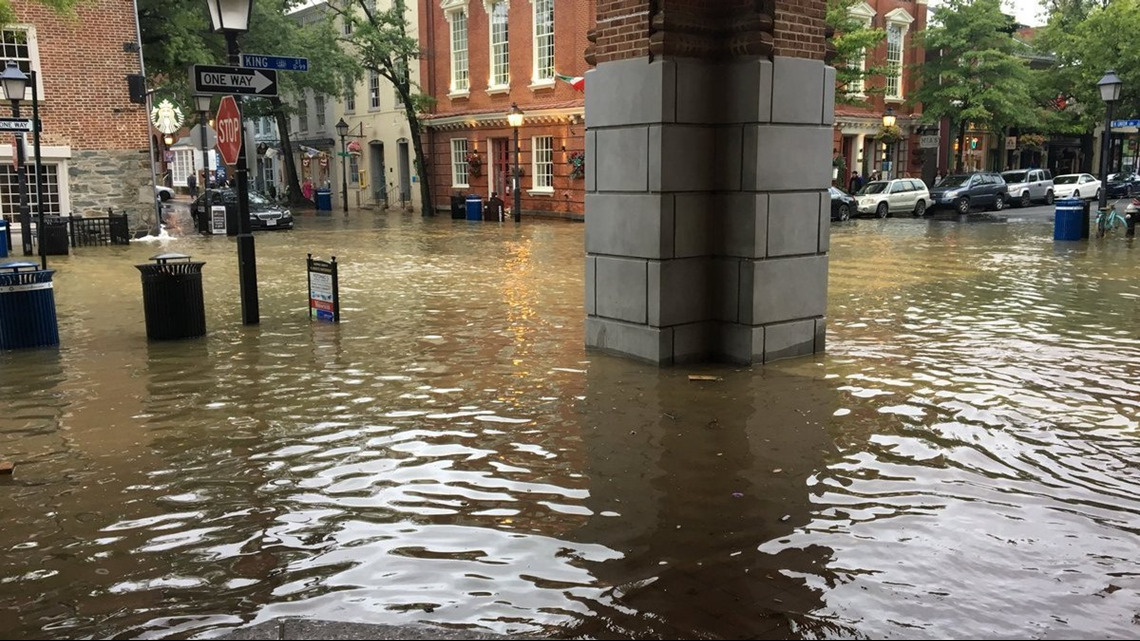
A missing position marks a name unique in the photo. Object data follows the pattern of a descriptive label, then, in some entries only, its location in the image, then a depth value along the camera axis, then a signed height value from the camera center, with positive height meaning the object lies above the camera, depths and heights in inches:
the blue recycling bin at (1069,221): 834.2 -36.9
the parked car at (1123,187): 1774.1 -14.9
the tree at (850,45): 1244.5 +186.1
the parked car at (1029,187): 1491.1 -10.5
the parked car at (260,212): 1128.9 -28.5
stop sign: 435.8 +28.0
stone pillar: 323.6 +3.9
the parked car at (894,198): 1289.4 -22.3
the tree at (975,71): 1455.5 +175.8
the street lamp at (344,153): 1638.8 +66.5
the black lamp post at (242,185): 407.8 +1.8
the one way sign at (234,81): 385.1 +45.7
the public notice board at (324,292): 440.5 -49.7
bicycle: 852.6 -37.7
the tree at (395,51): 1384.1 +206.5
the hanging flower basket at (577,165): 1255.5 +27.4
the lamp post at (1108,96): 783.7 +70.2
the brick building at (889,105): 1508.4 +128.0
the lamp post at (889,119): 1462.8 +99.7
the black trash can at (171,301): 394.3 -47.3
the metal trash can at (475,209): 1309.1 -31.7
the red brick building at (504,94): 1282.0 +138.4
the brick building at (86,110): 947.3 +84.8
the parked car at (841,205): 1222.3 -30.2
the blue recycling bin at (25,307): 377.4 -47.3
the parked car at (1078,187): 1562.5 -12.6
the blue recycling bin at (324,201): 1764.3 -24.5
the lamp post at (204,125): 861.2 +60.4
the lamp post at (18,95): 647.8 +67.7
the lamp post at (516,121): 1196.5 +83.3
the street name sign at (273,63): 397.4 +54.3
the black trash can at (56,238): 804.0 -40.5
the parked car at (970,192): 1382.9 -17.5
